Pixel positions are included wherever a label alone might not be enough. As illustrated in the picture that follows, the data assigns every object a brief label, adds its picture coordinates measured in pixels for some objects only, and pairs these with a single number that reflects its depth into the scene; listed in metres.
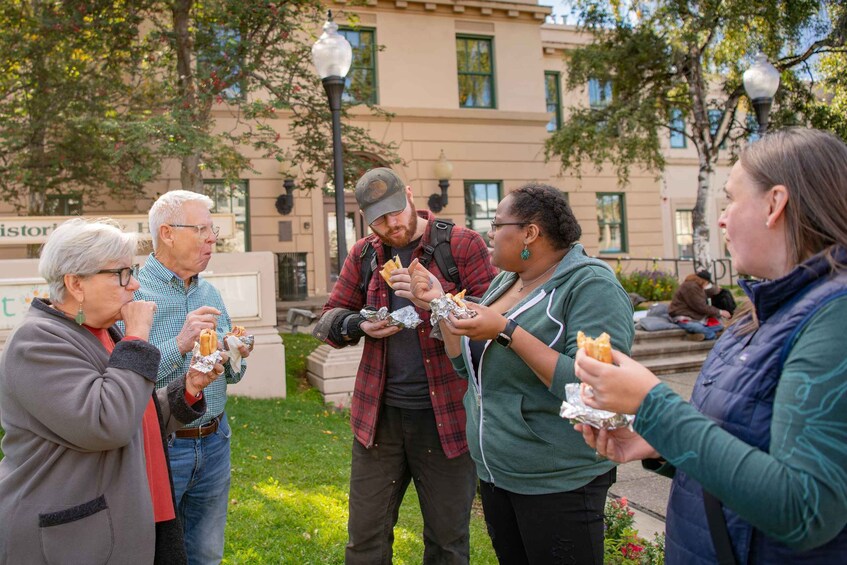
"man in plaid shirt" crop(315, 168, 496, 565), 3.19
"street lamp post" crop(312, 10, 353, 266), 7.49
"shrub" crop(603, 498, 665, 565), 3.80
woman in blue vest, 1.27
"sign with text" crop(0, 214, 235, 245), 8.10
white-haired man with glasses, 2.97
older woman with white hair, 1.97
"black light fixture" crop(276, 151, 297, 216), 16.14
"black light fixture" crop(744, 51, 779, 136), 9.70
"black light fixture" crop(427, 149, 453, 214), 17.31
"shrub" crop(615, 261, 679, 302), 16.48
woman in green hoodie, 2.30
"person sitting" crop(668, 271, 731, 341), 11.16
